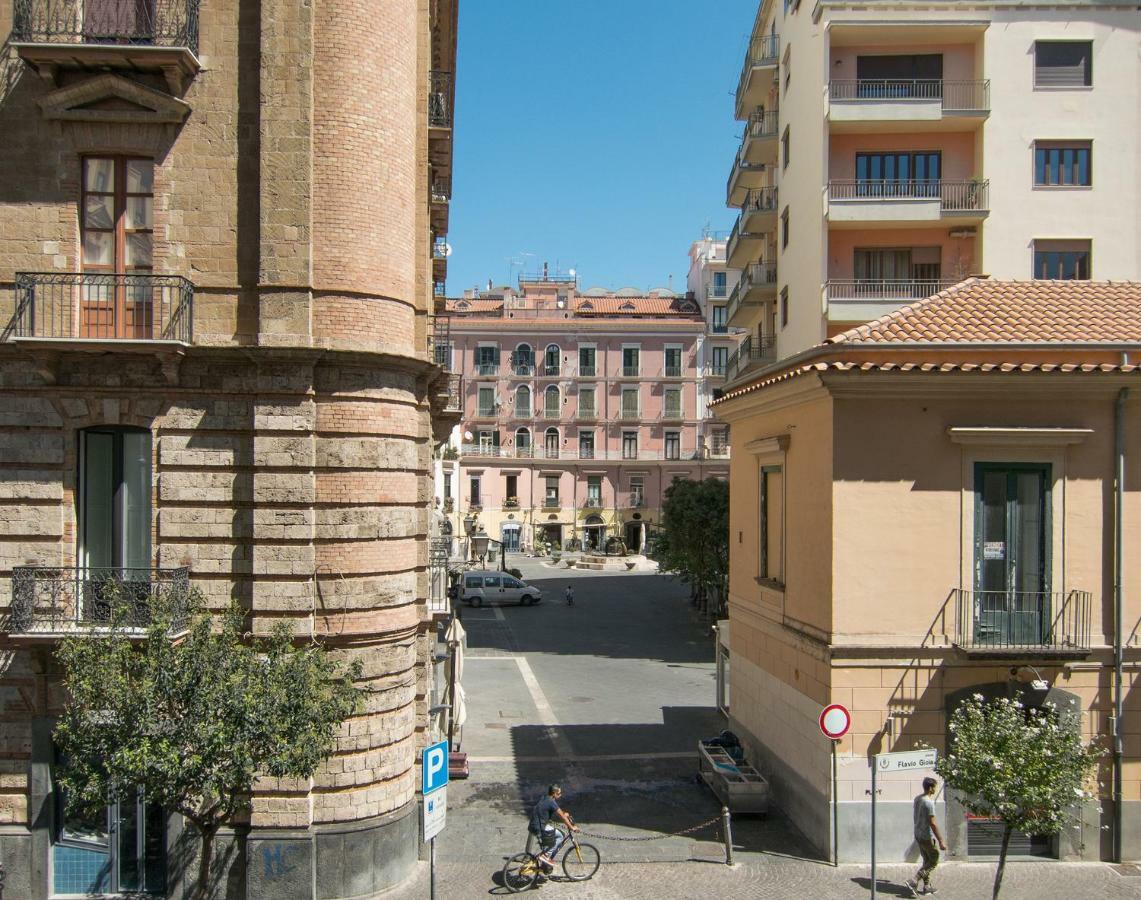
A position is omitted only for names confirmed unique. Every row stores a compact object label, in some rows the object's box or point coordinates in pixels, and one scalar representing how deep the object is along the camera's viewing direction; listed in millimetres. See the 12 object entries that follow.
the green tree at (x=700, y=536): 33562
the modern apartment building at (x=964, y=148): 25703
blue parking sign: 10116
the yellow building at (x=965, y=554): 13234
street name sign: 11141
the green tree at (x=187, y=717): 10023
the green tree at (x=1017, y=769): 10547
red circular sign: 11875
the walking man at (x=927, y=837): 12195
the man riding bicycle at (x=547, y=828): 12930
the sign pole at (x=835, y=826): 13156
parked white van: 41781
